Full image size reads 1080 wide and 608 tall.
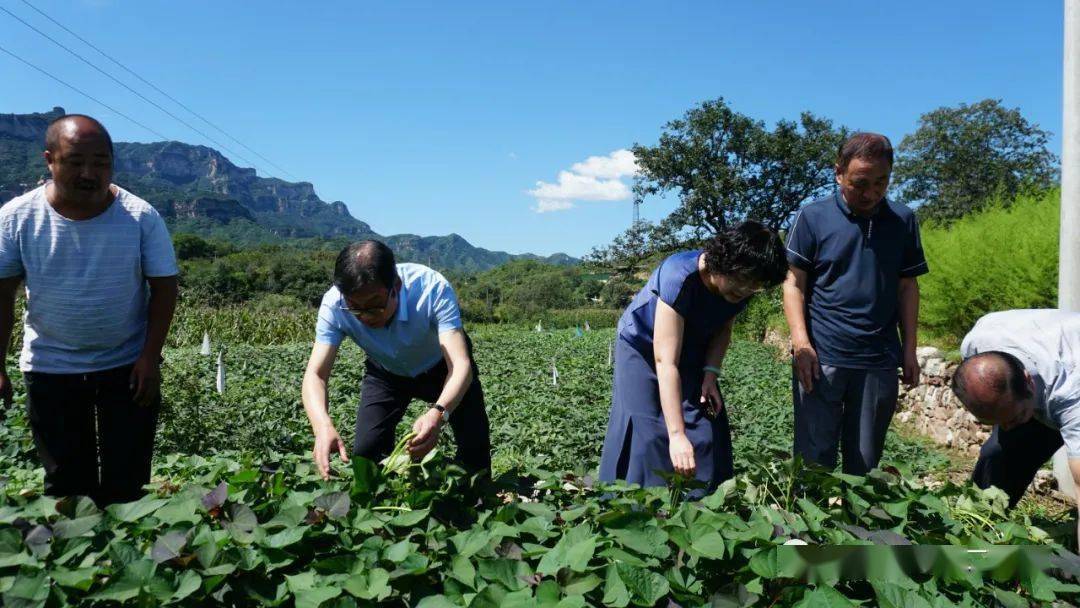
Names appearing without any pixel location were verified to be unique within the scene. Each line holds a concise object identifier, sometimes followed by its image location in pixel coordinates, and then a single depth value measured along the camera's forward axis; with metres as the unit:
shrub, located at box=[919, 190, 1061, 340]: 5.89
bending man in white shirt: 2.02
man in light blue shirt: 2.13
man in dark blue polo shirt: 2.85
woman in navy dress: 2.23
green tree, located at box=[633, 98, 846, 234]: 29.28
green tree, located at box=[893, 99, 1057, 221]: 27.41
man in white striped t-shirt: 2.49
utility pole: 3.96
